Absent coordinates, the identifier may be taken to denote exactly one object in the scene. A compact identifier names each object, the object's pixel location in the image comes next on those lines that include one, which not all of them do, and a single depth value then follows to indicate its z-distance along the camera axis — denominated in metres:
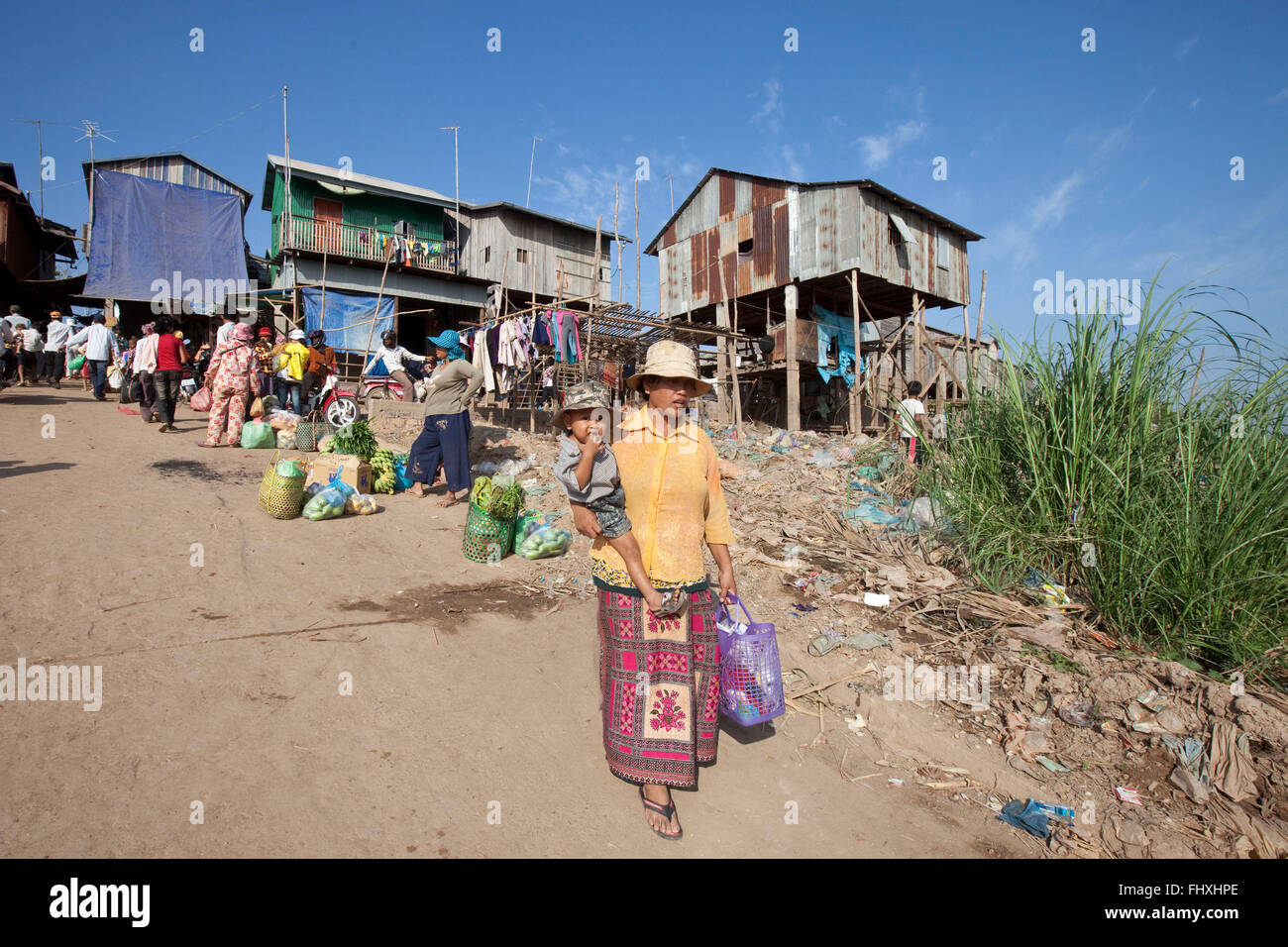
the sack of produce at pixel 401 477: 7.13
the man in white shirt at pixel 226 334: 7.86
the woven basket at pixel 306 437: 8.16
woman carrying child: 2.38
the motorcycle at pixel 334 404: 9.25
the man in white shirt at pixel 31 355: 12.06
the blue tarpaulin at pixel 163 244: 16.20
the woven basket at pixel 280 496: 5.48
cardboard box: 6.24
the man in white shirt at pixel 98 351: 10.80
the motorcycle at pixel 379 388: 10.97
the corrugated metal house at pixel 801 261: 14.43
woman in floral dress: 7.65
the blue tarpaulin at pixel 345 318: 17.95
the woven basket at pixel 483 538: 5.26
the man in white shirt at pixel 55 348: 12.62
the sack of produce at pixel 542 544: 5.43
